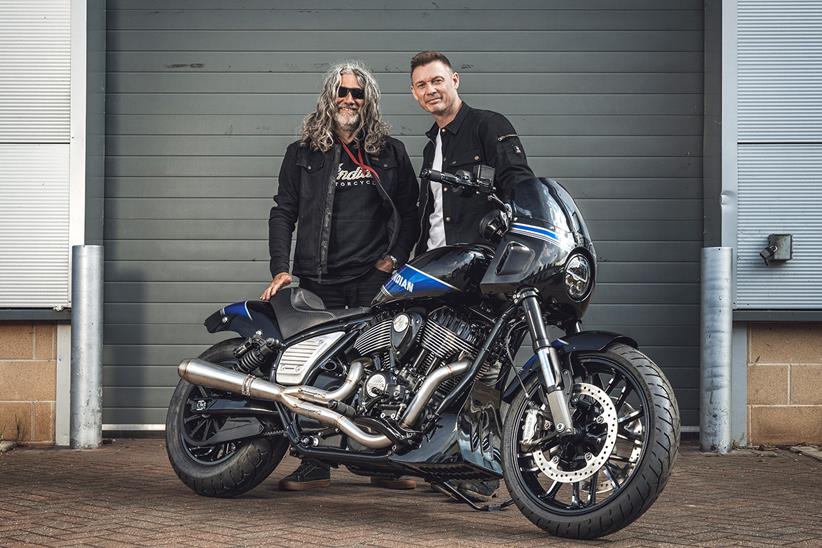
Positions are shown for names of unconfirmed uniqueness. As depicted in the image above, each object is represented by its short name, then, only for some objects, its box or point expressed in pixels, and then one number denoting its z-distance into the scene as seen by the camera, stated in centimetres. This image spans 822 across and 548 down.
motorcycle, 437
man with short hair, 550
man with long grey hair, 591
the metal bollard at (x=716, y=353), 756
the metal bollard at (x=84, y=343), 767
